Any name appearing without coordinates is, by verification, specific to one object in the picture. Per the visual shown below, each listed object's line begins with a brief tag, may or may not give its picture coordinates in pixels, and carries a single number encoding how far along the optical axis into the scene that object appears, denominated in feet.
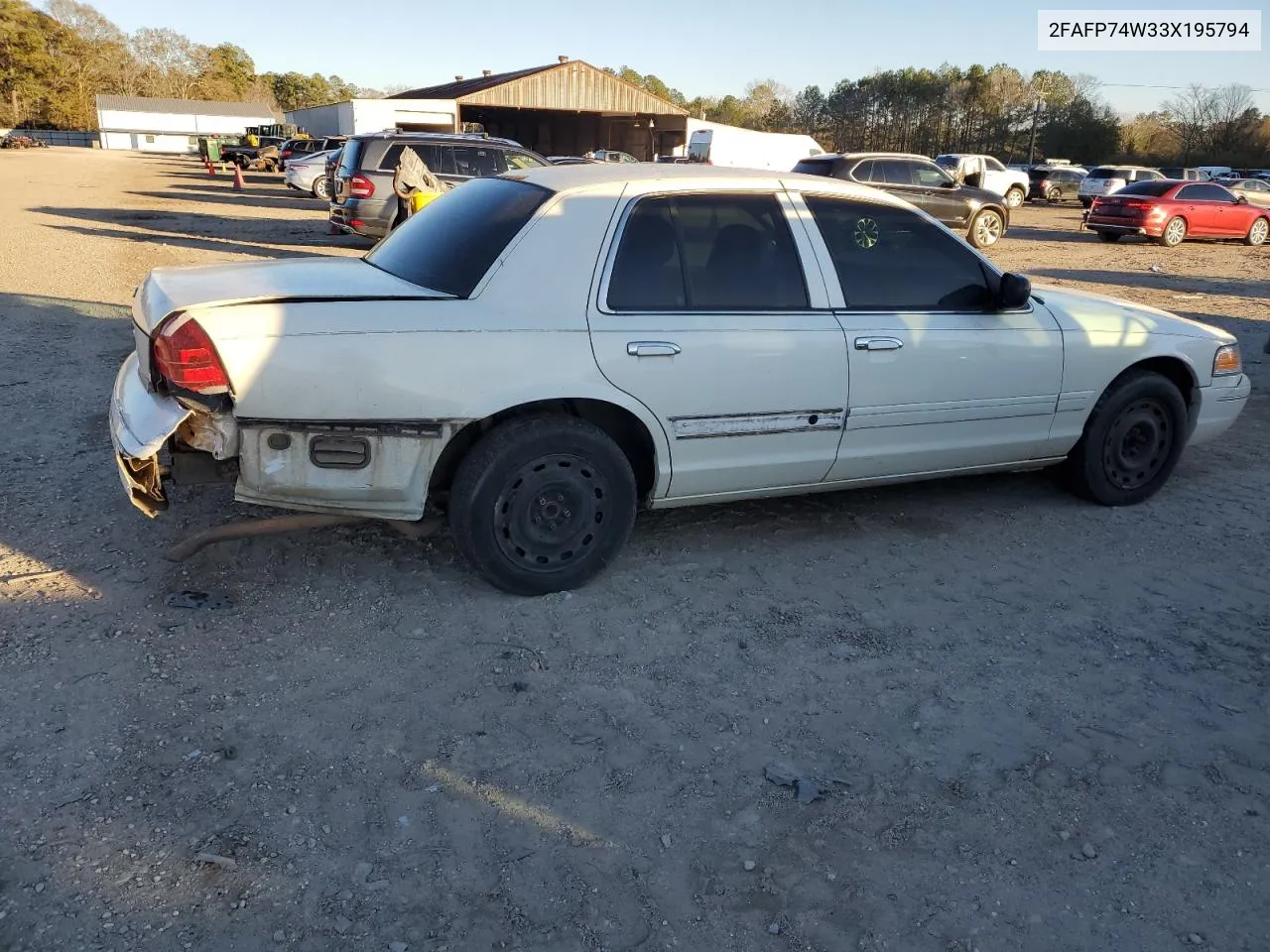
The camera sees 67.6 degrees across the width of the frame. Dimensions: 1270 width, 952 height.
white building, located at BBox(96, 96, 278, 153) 292.40
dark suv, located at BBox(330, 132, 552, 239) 46.40
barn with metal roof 119.55
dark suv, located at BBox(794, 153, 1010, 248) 56.65
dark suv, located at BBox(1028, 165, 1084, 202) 124.06
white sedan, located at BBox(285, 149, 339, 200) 89.92
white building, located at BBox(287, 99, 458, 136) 117.60
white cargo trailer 100.17
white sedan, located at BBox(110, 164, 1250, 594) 11.34
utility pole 206.42
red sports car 67.62
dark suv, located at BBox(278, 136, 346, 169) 106.11
